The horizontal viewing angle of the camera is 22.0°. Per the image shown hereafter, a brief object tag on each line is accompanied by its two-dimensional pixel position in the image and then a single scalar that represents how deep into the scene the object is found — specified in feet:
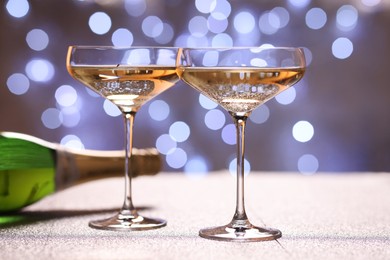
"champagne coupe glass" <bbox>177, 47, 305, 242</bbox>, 2.45
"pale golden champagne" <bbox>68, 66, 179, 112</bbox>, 2.65
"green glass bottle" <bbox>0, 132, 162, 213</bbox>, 2.88
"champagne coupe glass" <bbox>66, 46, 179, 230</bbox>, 2.65
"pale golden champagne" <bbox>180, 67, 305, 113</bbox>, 2.45
